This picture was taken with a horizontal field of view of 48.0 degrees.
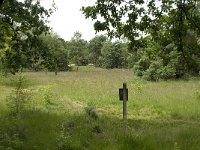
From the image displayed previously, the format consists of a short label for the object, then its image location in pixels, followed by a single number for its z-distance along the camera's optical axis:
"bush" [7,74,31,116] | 6.84
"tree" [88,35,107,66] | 66.94
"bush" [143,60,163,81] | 24.16
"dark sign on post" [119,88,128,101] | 5.54
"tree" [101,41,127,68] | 55.69
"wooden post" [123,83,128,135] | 5.50
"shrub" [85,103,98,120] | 8.03
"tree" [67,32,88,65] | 61.55
